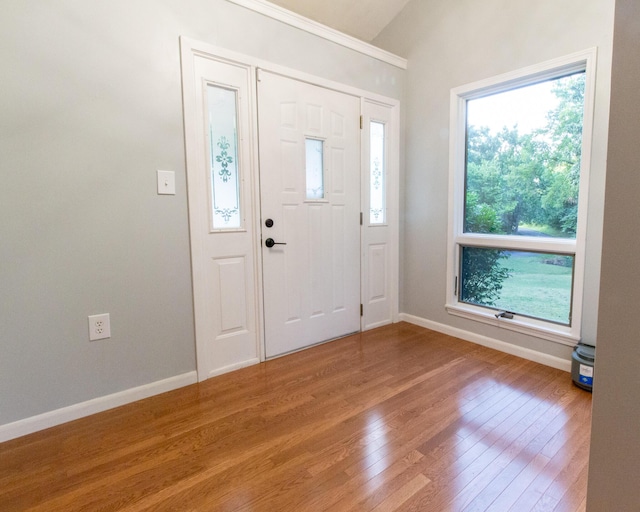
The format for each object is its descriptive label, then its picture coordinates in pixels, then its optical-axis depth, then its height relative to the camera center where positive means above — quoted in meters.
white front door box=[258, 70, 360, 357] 2.61 +0.08
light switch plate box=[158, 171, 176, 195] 2.15 +0.24
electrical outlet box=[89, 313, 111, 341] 1.98 -0.58
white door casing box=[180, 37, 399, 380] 2.24 -0.08
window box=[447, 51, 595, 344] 2.40 +0.17
